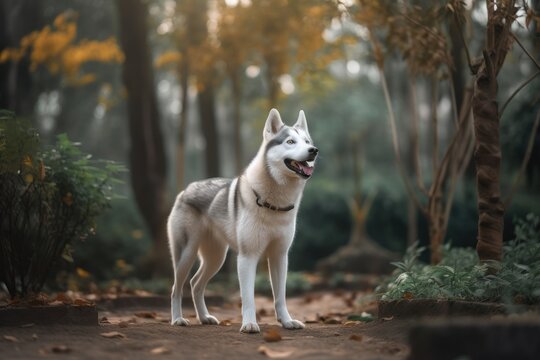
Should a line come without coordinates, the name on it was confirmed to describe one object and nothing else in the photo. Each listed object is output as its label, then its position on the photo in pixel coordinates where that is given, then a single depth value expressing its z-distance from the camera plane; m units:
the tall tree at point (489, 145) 6.18
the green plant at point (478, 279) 5.05
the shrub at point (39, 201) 6.12
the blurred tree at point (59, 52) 15.37
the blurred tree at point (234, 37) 13.77
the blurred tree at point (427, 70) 7.98
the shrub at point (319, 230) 18.03
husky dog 5.91
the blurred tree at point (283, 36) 13.75
